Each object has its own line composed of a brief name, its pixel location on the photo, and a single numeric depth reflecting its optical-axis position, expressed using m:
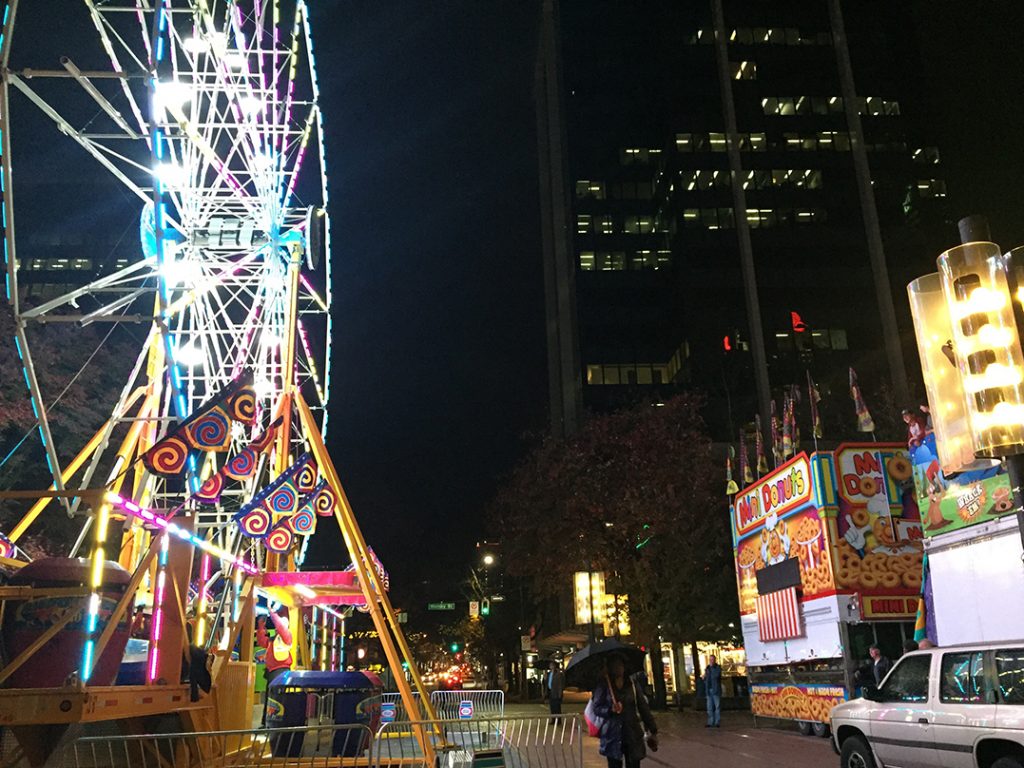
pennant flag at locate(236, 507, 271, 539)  14.77
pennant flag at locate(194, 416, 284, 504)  13.70
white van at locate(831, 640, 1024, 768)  7.47
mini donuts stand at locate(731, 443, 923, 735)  15.49
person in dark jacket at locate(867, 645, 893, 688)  13.76
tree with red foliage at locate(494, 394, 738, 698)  28.91
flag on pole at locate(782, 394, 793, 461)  20.08
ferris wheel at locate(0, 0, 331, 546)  12.56
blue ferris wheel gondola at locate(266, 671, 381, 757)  14.01
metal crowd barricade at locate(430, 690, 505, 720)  18.66
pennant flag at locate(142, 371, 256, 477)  11.16
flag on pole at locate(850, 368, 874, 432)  16.97
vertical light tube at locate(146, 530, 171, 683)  10.26
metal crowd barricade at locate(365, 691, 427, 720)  14.81
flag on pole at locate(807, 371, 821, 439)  18.73
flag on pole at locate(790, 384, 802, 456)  20.16
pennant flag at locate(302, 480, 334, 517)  15.36
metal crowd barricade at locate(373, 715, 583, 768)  8.67
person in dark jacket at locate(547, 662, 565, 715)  22.50
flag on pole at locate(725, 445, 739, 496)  21.94
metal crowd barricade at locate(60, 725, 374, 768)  11.07
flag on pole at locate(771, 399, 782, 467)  21.73
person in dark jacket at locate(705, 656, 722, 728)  20.30
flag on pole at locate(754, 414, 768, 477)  21.80
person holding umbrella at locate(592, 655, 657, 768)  8.26
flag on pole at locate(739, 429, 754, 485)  22.16
